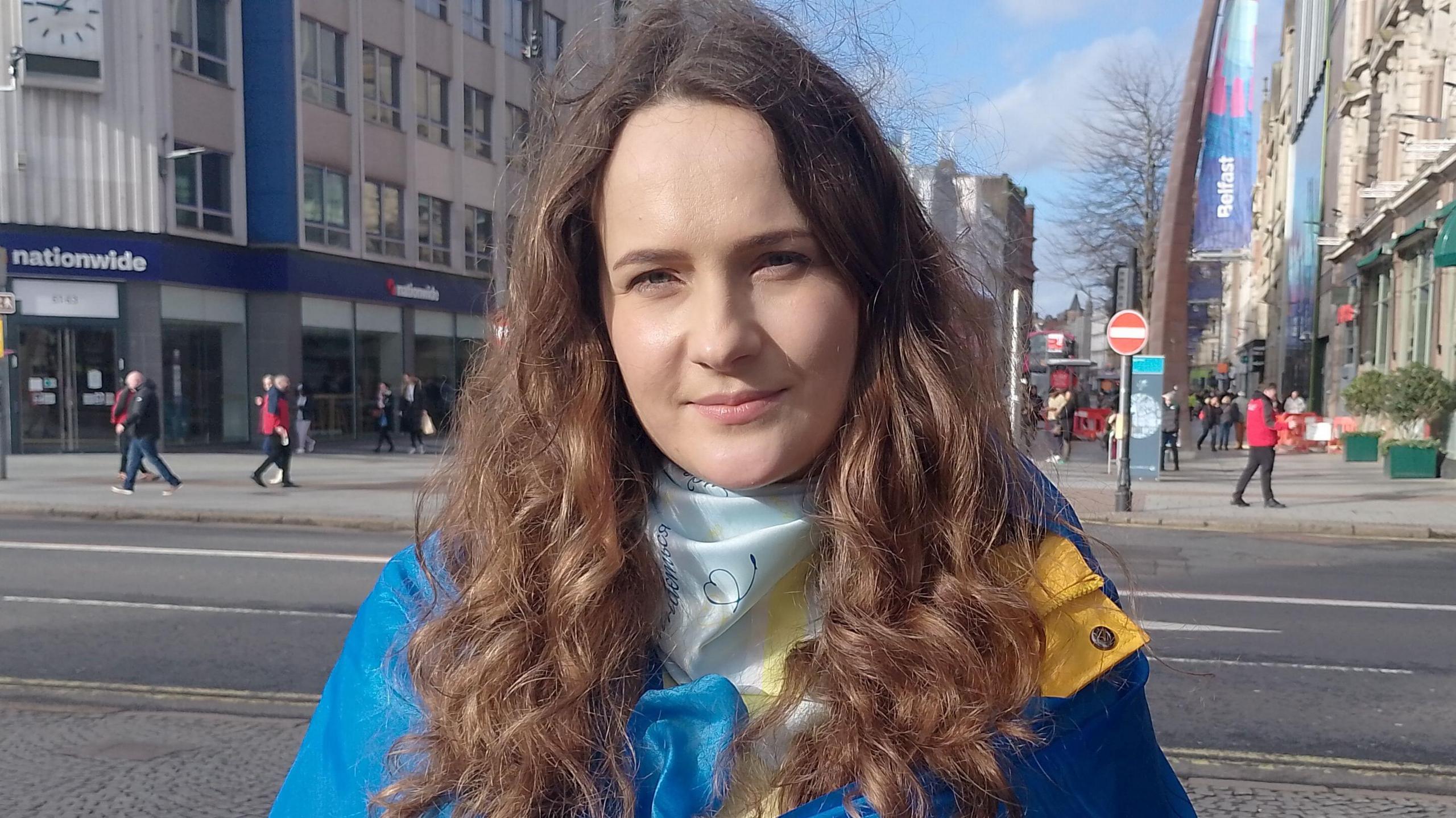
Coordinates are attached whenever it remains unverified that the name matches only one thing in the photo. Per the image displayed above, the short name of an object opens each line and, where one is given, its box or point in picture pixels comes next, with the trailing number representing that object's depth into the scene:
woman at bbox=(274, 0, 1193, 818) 1.24
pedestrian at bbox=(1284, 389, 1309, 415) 30.23
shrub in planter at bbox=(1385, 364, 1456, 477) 19.94
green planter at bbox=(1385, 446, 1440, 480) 18.81
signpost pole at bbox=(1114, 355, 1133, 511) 14.30
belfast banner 21.56
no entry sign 15.63
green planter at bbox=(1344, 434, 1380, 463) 22.86
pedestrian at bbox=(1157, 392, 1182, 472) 21.49
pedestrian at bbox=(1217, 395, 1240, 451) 29.64
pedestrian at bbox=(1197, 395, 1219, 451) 29.77
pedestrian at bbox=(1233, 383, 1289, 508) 14.74
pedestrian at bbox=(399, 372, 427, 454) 24.20
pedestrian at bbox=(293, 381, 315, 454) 23.14
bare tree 32.78
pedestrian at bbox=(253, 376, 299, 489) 15.38
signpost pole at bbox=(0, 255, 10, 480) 16.50
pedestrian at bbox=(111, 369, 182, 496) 14.89
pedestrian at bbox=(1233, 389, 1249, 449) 30.67
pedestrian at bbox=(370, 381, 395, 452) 24.22
